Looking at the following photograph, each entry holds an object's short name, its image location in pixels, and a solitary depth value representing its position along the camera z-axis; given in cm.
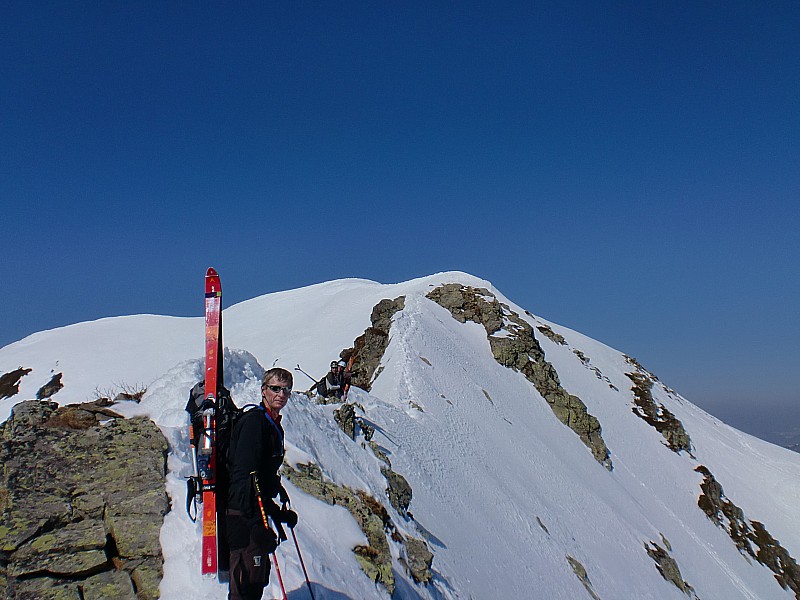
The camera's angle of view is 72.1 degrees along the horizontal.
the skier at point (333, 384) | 1941
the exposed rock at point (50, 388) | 3982
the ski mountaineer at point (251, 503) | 535
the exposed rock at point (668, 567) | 2359
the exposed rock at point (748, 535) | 3198
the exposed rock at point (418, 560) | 1057
